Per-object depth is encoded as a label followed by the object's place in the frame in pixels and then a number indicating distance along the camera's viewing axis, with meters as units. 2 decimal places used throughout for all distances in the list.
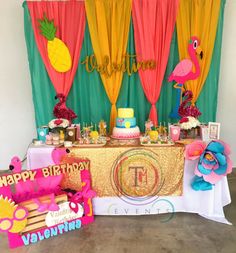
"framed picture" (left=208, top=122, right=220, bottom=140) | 2.20
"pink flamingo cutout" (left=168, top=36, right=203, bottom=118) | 2.55
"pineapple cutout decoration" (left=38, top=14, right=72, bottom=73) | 2.54
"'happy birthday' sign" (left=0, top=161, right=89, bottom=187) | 1.78
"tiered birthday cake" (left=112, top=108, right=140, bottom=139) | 2.33
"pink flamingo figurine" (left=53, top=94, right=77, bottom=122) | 2.47
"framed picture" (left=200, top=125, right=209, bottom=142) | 2.25
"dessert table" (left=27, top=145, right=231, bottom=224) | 2.11
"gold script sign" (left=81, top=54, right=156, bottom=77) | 2.65
